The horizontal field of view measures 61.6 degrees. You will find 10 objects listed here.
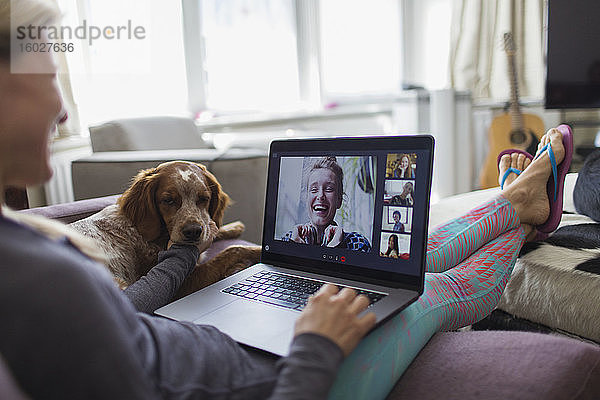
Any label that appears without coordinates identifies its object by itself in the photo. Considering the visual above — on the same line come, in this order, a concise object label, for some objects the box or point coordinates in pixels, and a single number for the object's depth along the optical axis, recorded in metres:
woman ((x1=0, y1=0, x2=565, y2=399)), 0.47
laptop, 0.83
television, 2.61
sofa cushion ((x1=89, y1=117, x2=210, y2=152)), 2.26
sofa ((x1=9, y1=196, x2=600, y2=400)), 0.68
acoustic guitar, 3.49
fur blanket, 1.07
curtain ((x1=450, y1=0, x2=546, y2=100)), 3.83
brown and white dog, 1.14
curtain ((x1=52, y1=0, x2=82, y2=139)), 2.46
